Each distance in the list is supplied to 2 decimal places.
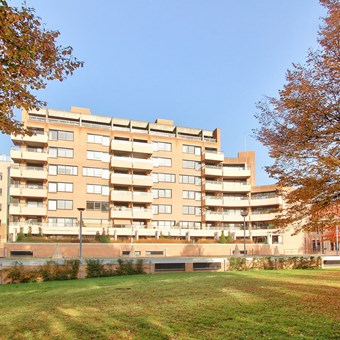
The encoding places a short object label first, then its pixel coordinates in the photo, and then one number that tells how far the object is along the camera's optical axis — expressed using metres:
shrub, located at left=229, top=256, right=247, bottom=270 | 27.42
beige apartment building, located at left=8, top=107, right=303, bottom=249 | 53.84
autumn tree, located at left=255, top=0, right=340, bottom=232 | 12.85
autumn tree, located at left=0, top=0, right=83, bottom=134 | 6.65
